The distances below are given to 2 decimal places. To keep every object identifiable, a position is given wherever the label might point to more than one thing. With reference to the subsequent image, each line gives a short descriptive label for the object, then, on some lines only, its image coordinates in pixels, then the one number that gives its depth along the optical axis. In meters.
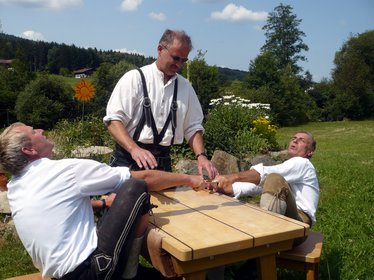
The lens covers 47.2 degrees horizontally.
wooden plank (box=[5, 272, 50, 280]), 2.61
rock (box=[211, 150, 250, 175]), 6.56
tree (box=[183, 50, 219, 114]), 19.75
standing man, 3.17
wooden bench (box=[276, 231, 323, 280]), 2.74
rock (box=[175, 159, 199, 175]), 6.36
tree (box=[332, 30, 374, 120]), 29.97
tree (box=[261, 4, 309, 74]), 43.09
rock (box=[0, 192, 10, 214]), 5.02
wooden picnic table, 2.03
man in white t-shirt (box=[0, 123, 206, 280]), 2.09
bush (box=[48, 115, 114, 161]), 6.44
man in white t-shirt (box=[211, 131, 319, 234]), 3.15
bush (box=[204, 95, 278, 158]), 7.62
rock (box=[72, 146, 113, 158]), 6.10
